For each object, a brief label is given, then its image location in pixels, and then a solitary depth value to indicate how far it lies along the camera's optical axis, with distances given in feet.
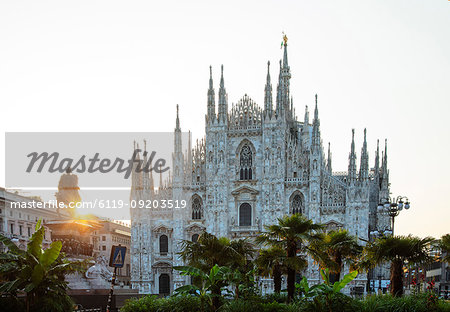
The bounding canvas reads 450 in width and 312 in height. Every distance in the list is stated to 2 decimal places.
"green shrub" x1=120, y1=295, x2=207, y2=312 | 79.97
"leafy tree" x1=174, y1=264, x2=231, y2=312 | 78.89
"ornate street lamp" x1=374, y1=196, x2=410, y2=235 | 89.73
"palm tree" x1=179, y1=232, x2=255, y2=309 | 93.81
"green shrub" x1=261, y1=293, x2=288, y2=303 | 96.77
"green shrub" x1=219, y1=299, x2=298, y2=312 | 74.43
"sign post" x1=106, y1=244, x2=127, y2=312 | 66.64
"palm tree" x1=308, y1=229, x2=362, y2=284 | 105.91
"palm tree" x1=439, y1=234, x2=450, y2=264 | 82.48
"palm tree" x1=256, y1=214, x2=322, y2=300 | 91.43
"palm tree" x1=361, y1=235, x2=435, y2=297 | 82.74
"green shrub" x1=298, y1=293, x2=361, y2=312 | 73.82
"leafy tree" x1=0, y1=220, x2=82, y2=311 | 70.08
